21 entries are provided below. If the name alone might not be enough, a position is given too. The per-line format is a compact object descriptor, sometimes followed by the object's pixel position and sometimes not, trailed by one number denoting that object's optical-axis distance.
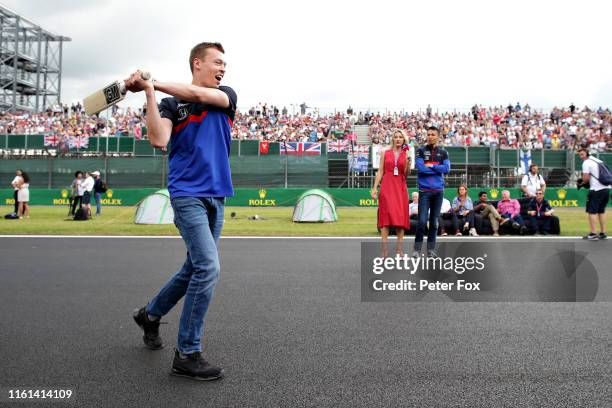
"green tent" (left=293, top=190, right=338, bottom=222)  15.85
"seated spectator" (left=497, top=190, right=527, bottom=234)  12.34
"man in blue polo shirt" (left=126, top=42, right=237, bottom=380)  3.06
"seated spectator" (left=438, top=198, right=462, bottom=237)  12.30
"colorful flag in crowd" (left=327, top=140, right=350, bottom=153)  25.52
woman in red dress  7.39
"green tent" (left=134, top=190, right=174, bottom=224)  14.80
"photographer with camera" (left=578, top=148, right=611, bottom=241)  10.52
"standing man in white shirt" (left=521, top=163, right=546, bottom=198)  14.06
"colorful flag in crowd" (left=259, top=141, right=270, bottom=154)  28.34
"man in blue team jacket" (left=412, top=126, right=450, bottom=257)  7.64
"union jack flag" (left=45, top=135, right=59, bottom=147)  29.81
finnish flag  25.91
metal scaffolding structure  53.94
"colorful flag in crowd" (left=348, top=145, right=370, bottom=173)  24.58
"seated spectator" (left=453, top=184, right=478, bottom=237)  12.40
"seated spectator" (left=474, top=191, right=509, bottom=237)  12.47
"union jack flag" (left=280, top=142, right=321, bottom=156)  26.11
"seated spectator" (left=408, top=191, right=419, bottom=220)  12.33
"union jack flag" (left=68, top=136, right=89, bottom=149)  28.47
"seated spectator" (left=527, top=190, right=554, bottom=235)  12.44
